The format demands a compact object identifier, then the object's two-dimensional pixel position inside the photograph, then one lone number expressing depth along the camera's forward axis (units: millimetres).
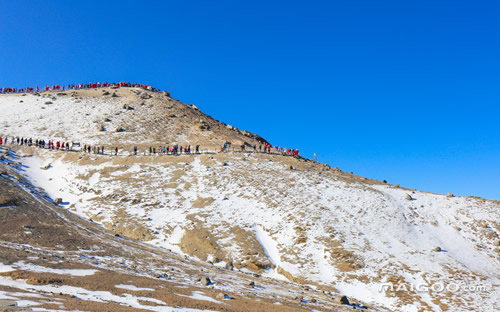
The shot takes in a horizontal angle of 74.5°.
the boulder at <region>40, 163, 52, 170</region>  44825
